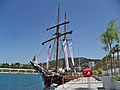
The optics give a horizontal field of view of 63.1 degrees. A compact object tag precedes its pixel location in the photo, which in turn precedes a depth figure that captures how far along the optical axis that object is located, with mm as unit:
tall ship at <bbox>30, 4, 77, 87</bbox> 11618
